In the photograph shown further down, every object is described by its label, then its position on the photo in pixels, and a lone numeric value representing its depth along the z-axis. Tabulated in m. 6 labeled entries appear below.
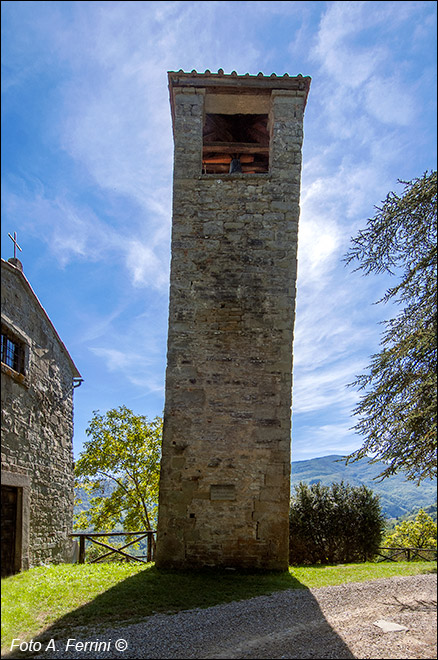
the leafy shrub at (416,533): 19.55
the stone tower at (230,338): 7.61
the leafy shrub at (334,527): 11.48
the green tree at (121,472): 17.09
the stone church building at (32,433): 6.67
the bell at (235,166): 9.75
